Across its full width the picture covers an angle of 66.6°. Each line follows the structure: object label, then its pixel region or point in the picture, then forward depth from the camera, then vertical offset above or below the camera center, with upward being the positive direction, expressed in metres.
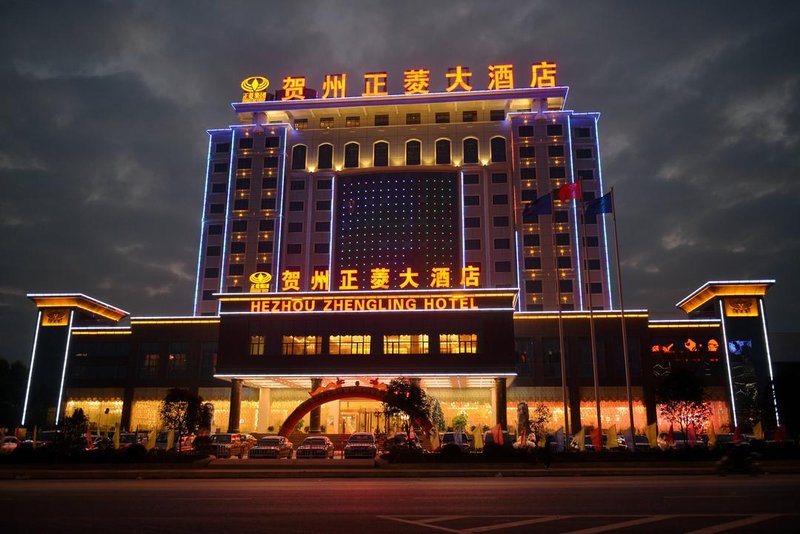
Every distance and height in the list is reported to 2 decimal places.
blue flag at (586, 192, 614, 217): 37.00 +13.09
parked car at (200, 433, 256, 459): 39.44 -1.57
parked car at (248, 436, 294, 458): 35.47 -1.47
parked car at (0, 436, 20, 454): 42.22 -1.67
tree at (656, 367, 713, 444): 43.78 +2.46
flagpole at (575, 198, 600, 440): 34.82 +3.71
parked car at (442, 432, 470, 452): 39.75 -1.06
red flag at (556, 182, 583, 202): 37.47 +13.96
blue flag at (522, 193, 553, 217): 38.81 +13.64
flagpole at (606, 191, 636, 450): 34.37 +4.24
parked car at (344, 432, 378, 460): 35.12 -1.42
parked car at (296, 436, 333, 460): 36.25 -1.54
